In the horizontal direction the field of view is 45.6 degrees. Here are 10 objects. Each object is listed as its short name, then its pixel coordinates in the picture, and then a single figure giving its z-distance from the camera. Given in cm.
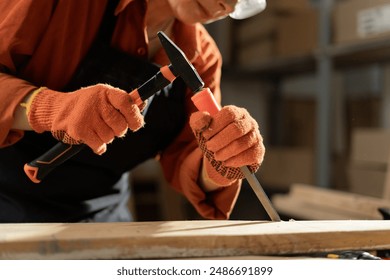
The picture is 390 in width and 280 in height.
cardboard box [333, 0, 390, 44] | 203
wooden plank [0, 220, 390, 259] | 57
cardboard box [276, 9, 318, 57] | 246
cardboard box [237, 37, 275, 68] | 279
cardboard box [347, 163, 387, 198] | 207
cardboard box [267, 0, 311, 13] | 271
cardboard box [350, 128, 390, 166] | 204
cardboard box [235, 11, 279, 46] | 275
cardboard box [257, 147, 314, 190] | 255
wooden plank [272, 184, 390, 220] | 127
